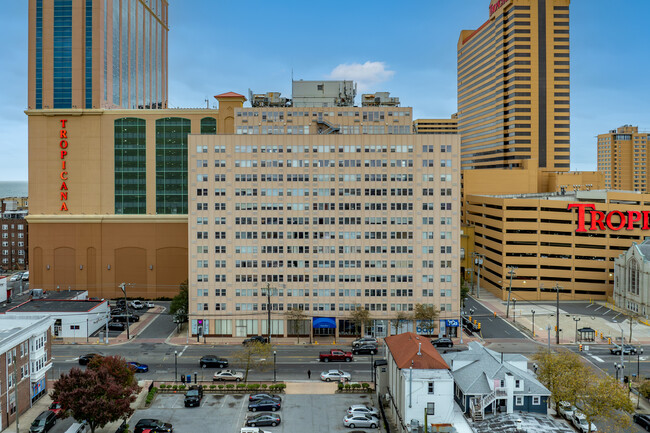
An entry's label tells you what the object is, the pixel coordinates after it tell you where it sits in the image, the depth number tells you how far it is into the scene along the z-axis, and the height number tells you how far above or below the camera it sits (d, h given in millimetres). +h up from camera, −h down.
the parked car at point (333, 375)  62625 -19698
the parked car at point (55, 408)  52031 -20031
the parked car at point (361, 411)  51281 -19487
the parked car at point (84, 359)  68938 -19542
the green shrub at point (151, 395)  55472 -19889
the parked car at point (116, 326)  87500 -19430
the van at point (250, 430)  47531 -19713
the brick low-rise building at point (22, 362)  50309 -15633
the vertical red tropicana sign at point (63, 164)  111750 +8719
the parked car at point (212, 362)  67938 -19616
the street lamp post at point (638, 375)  55481 -19802
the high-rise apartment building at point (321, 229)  82375 -3462
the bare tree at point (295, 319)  80125 -16900
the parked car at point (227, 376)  61938 -19516
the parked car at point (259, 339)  78288 -19512
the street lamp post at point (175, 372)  62125 -19348
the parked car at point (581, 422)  49159 -20051
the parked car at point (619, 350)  72475 -19422
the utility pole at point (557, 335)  78125 -19092
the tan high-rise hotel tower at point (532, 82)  159125 +37219
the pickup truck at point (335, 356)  70625 -19611
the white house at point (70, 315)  82250 -16665
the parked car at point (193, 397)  54938 -19609
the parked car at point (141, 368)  65875 -19713
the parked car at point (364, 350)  73244 -19594
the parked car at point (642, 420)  49753 -19983
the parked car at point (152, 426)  48375 -19815
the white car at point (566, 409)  52531 -20127
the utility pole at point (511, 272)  95688 -12935
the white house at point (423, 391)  47500 -16378
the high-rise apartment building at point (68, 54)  113125 +32164
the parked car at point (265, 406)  53750 -19894
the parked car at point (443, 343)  77000 -19511
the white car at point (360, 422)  49969 -19961
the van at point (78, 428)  47962 -19850
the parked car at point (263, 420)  50219 -19963
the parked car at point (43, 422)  48441 -19718
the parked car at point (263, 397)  55312 -19617
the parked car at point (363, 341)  75888 -19238
